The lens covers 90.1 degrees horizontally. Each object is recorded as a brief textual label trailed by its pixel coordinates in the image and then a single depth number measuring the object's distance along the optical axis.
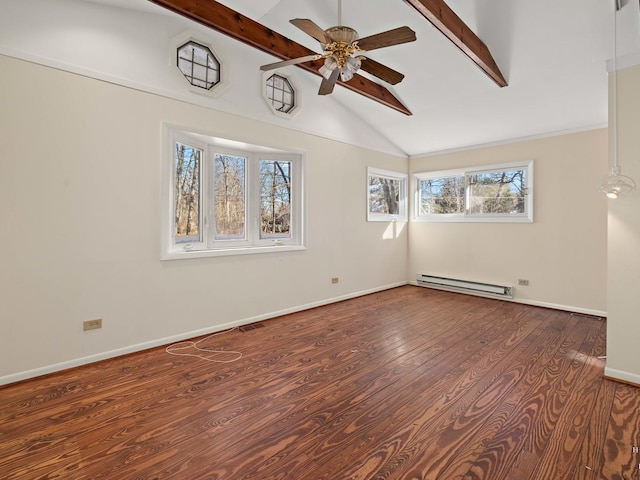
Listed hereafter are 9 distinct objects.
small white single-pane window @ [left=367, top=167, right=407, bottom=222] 5.47
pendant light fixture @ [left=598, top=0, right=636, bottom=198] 2.40
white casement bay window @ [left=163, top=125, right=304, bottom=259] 3.44
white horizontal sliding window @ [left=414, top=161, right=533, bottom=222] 4.77
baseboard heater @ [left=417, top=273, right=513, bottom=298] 4.88
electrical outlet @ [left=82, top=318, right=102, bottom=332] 2.74
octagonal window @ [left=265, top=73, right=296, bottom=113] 4.04
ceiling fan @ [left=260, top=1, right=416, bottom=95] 2.09
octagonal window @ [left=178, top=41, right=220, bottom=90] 3.31
